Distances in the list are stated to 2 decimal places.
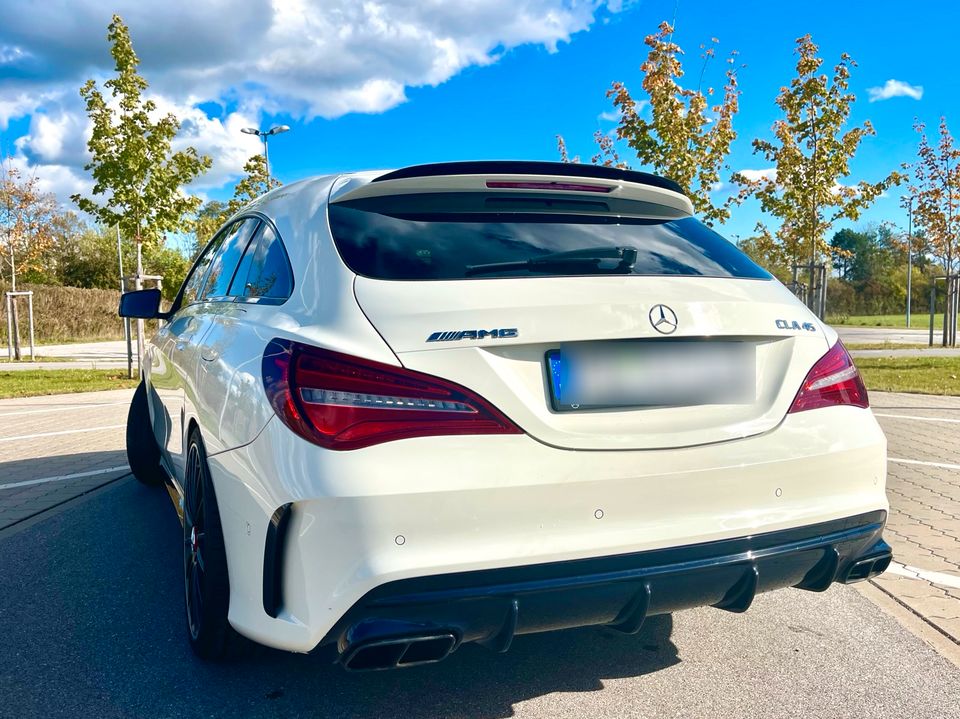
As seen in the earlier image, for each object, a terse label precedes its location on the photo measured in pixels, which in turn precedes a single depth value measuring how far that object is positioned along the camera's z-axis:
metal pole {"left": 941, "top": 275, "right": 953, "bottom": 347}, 22.71
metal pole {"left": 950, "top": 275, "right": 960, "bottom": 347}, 22.82
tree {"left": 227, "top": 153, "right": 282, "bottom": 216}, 23.03
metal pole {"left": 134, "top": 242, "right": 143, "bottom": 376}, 15.87
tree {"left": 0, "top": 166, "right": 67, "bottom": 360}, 23.23
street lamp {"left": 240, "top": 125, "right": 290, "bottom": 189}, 35.06
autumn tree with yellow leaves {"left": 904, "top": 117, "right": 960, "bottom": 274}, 21.41
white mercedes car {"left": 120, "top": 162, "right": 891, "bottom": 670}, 2.17
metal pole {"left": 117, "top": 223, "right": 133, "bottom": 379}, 16.47
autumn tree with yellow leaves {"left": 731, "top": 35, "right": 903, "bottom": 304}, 14.46
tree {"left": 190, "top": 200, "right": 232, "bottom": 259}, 28.93
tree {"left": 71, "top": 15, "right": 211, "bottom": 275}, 15.66
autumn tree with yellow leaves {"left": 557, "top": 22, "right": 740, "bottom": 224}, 14.74
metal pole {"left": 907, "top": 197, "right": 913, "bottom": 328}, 24.22
